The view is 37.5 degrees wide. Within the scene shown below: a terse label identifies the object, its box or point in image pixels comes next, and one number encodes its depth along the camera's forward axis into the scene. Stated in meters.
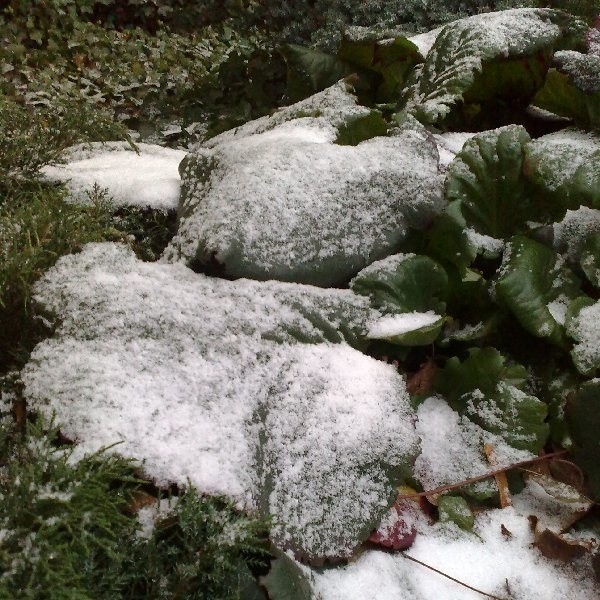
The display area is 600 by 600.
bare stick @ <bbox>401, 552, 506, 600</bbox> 0.52
